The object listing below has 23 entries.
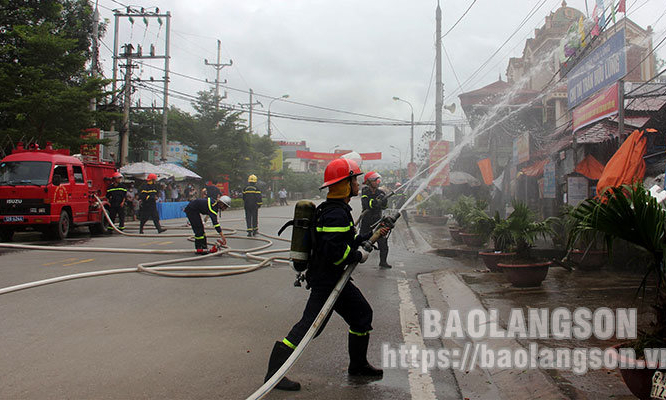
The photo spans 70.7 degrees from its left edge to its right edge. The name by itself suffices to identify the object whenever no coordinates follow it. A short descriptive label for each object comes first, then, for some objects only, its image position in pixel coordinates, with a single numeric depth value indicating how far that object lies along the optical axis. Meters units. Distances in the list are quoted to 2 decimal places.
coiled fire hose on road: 7.03
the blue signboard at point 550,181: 13.99
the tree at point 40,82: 16.09
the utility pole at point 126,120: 23.88
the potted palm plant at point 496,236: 7.49
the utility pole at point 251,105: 44.81
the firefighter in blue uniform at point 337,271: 3.52
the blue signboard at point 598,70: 9.08
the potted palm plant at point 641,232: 3.14
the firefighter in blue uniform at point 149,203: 14.63
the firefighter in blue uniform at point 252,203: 13.81
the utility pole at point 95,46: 20.09
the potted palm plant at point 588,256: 8.41
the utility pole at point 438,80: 21.55
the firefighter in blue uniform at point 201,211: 10.03
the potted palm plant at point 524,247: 7.02
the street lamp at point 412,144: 48.03
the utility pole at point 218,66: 36.98
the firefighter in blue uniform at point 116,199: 14.90
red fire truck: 12.18
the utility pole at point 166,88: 27.02
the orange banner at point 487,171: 19.86
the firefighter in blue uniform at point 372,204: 8.45
